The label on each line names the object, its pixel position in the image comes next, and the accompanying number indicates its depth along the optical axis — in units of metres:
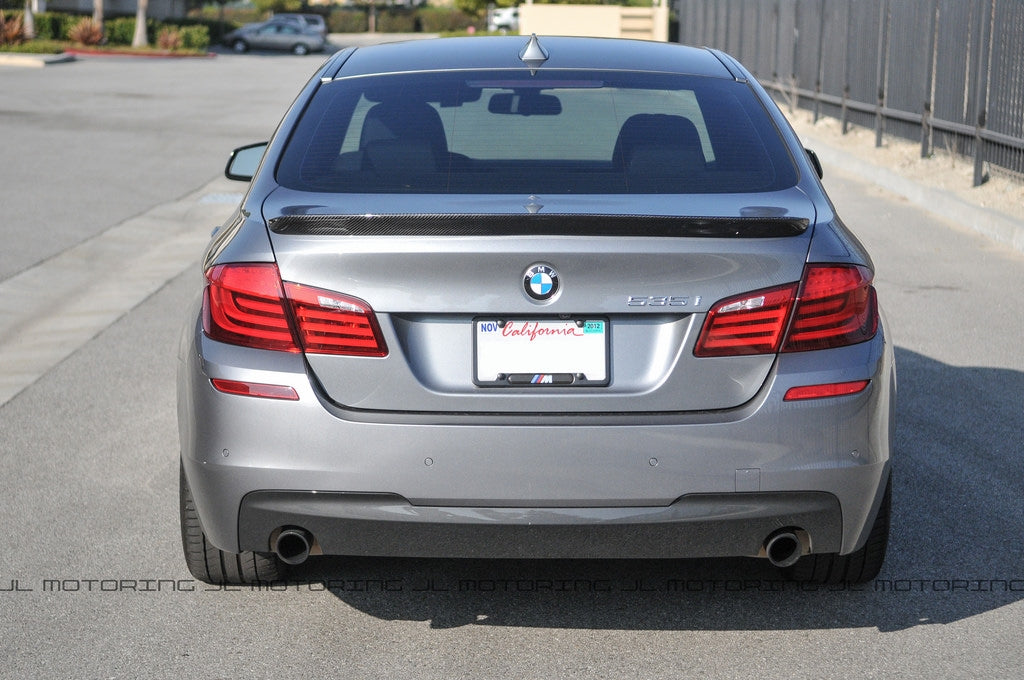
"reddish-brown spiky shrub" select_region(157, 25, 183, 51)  54.25
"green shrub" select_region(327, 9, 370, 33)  91.94
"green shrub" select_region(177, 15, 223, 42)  65.00
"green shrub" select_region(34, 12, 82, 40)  56.16
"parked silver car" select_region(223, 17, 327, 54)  63.75
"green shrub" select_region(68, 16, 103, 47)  53.84
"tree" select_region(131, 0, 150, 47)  56.16
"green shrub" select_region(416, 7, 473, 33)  89.86
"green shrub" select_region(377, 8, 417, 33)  91.19
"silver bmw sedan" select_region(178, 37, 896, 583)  3.47
